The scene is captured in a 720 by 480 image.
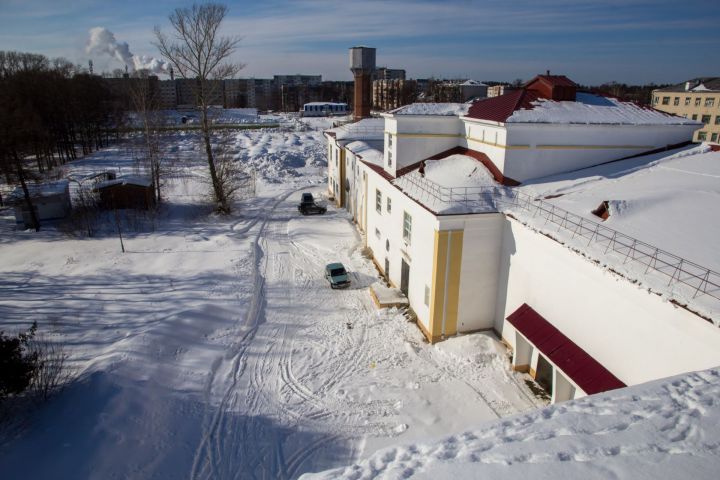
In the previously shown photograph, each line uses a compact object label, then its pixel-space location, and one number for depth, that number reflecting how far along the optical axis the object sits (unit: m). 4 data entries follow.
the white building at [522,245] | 10.16
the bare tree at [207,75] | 30.61
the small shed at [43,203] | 29.22
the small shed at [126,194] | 31.64
